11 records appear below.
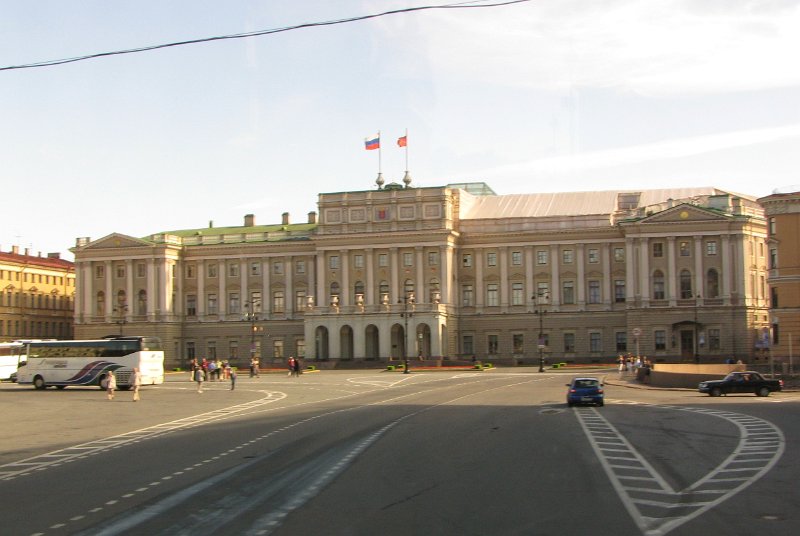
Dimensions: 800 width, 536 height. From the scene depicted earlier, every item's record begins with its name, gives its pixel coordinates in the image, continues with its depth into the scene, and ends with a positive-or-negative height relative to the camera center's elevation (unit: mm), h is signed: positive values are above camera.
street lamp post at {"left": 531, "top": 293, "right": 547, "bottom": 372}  123950 +4221
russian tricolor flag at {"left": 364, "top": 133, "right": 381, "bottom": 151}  122125 +21887
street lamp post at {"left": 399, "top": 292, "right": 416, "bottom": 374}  118500 +4004
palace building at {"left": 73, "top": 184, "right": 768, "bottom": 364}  118062 +7102
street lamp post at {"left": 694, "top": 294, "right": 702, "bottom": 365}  109219 -541
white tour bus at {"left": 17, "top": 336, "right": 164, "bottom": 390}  76125 -1160
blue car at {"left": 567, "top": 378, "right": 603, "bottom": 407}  51562 -2527
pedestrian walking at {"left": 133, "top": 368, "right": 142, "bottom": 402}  61906 -2156
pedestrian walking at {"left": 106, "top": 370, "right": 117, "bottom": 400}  62031 -2255
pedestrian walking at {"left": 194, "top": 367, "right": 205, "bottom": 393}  72538 -2218
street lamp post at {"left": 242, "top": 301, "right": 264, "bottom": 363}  124062 +3228
